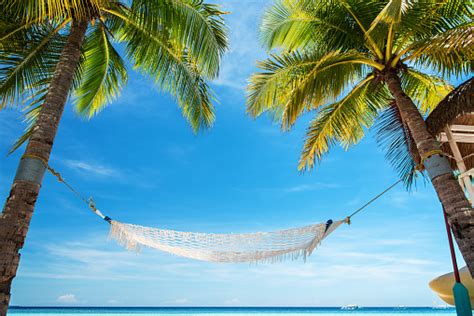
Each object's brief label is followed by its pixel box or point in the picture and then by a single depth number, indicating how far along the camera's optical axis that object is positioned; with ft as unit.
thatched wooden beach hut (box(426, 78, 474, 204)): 9.71
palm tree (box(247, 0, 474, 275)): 9.55
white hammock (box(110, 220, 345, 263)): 10.80
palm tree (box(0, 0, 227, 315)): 7.76
